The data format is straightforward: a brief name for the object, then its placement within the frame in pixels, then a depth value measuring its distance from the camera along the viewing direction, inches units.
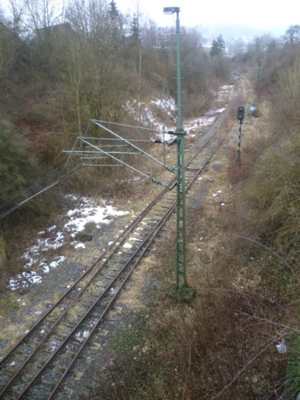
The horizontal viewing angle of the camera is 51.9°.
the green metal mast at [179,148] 277.3
